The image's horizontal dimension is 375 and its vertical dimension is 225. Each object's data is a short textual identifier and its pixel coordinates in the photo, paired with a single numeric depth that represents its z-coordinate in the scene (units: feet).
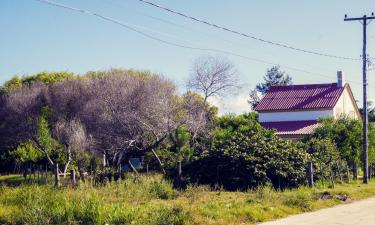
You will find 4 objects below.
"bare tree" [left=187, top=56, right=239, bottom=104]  144.05
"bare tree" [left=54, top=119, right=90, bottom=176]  108.58
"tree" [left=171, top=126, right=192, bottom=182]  97.30
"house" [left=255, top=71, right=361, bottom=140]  140.67
